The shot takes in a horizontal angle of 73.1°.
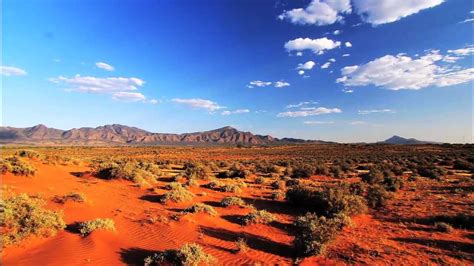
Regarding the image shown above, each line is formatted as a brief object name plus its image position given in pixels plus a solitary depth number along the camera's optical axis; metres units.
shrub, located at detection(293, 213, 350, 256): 8.88
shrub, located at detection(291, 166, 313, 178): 27.14
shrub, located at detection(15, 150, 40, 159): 23.55
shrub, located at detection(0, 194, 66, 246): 8.59
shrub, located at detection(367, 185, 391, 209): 15.14
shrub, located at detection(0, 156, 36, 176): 16.56
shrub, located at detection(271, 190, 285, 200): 16.39
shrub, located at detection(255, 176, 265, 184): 22.02
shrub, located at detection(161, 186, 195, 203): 14.39
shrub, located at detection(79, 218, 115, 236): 9.48
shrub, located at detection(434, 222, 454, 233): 11.32
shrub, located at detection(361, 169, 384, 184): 22.66
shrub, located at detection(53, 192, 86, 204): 12.12
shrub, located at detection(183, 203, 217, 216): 12.60
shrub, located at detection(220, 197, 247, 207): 14.34
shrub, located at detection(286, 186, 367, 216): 13.08
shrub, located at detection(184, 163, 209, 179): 22.52
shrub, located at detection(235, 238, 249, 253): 9.20
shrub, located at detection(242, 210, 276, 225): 11.97
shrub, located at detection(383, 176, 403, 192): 19.30
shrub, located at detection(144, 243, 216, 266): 7.74
